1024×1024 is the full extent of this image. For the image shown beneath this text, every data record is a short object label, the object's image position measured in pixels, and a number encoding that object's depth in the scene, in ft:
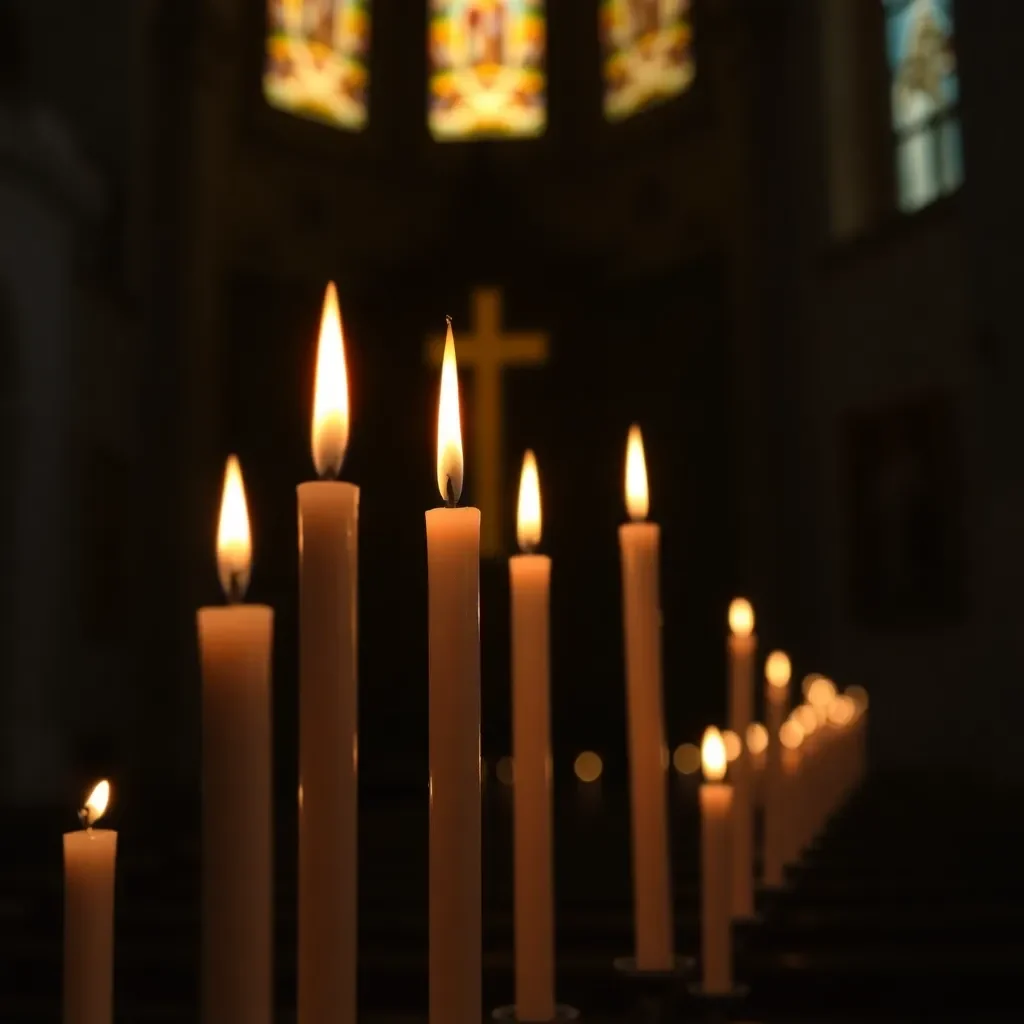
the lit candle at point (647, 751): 4.25
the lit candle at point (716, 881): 4.70
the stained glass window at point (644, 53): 34.76
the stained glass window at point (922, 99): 27.66
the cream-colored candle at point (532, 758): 3.81
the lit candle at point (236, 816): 2.29
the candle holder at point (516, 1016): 3.63
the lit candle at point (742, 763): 5.91
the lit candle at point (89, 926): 3.13
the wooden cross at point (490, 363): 23.50
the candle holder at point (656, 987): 3.96
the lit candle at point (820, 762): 9.86
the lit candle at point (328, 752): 2.40
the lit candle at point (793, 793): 8.27
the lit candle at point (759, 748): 8.57
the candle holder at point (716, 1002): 4.60
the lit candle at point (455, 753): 2.64
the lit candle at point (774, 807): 7.16
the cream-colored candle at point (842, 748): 12.25
